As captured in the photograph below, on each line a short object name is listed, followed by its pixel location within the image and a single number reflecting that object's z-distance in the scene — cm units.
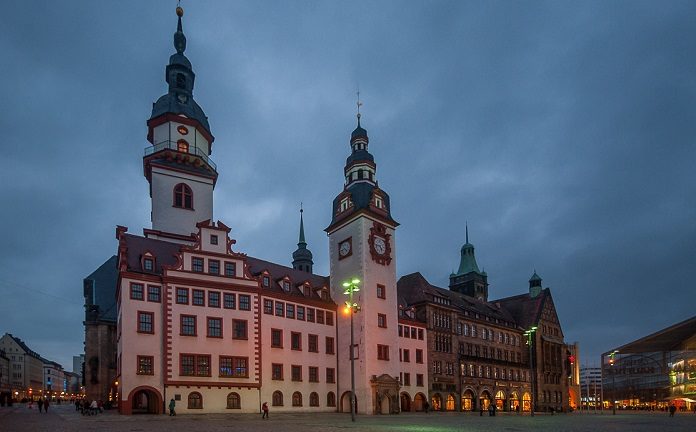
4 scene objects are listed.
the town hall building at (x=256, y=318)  4966
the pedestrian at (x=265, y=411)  4644
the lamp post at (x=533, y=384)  9273
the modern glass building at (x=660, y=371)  9650
